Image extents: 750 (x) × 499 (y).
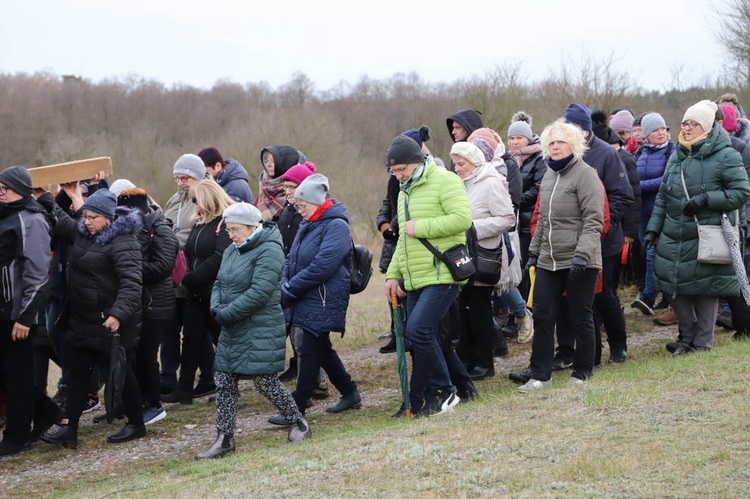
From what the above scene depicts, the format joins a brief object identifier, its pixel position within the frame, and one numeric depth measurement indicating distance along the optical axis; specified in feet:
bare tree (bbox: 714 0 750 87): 81.25
